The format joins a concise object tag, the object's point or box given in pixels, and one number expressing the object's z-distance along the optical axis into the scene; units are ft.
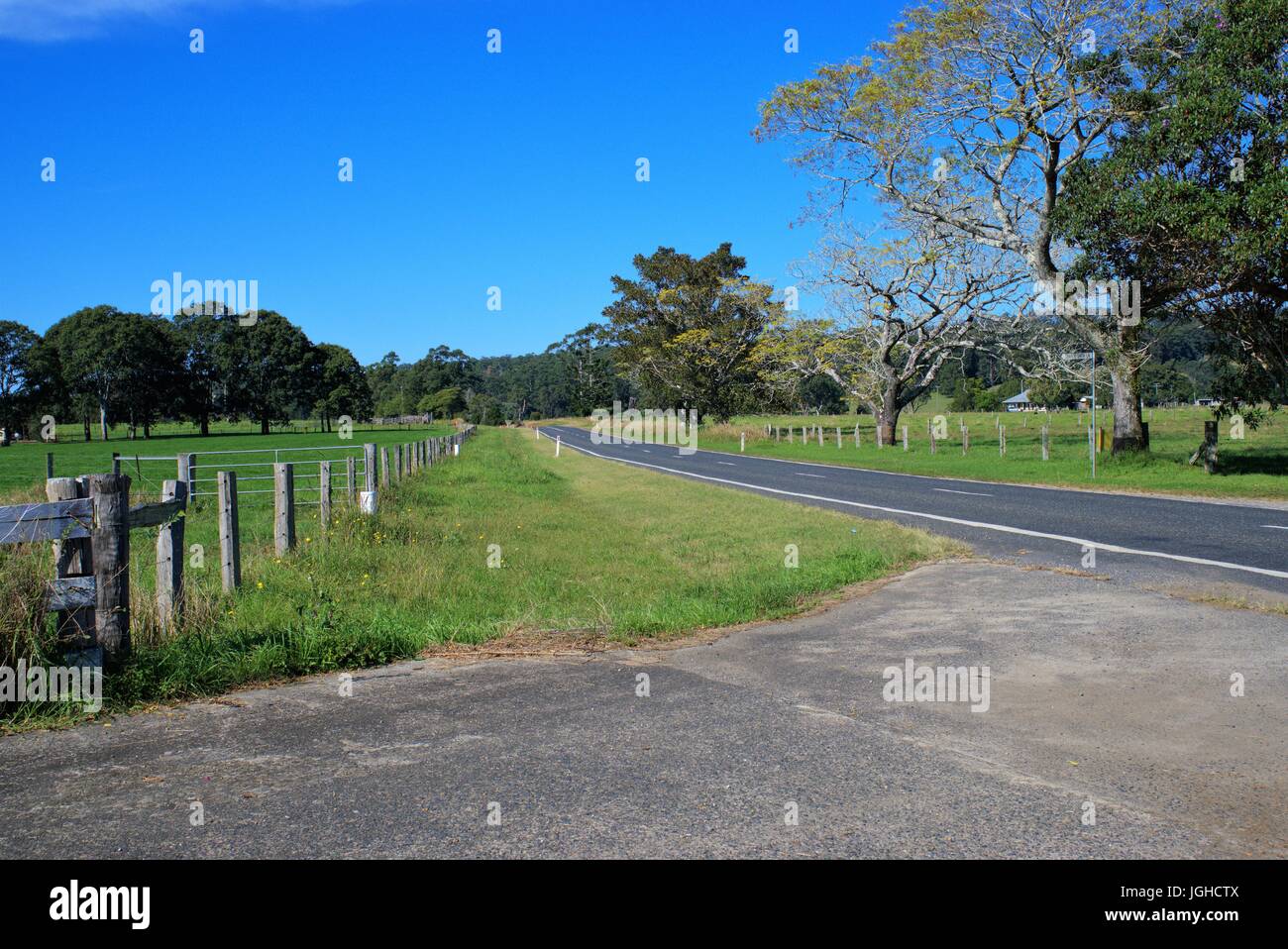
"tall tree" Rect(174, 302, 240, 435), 311.68
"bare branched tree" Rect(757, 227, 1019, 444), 131.54
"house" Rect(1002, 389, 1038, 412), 381.91
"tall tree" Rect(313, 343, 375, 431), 349.82
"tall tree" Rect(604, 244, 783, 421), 245.65
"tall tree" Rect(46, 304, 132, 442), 276.21
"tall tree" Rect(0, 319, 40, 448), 276.62
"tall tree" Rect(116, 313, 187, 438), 281.33
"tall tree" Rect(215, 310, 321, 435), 324.19
